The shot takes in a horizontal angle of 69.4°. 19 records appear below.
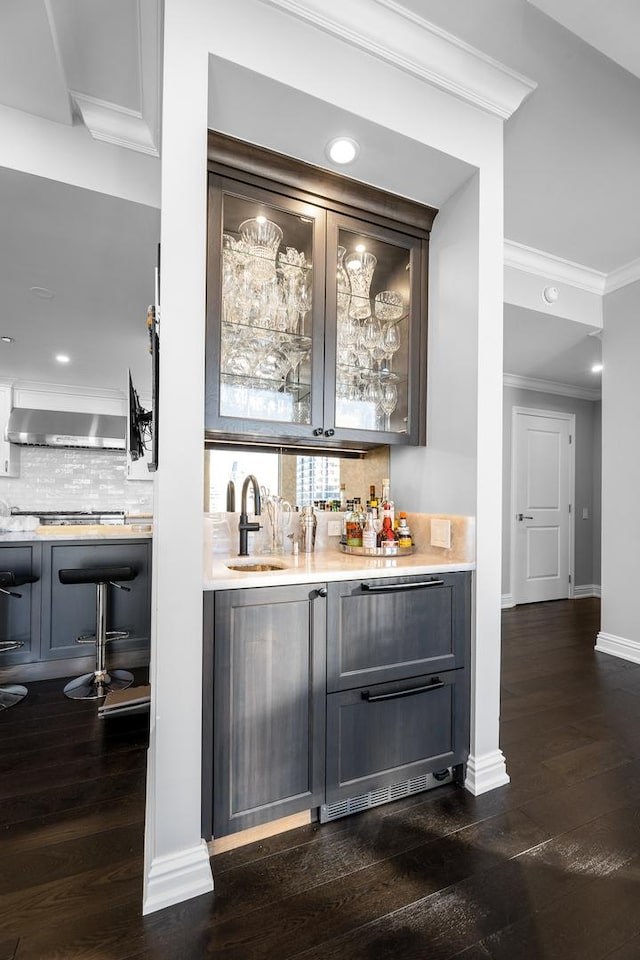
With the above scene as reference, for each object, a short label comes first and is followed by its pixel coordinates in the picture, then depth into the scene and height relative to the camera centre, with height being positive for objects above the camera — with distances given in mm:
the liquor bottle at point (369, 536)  2121 -246
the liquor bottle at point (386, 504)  2162 -103
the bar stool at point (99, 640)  2744 -1014
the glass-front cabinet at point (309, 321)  1826 +705
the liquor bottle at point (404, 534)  2152 -242
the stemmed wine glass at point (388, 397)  2209 +411
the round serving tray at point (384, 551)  2059 -312
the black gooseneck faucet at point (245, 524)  2033 -188
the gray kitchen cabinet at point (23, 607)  2918 -814
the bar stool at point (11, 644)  2643 -1040
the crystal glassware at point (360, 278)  2111 +947
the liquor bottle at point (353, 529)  2199 -224
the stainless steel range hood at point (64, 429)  5691 +642
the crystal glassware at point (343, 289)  2072 +880
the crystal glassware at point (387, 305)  2213 +852
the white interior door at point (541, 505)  5004 -235
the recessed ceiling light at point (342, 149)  1773 +1300
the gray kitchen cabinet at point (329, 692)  1473 -746
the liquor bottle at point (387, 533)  2107 -233
